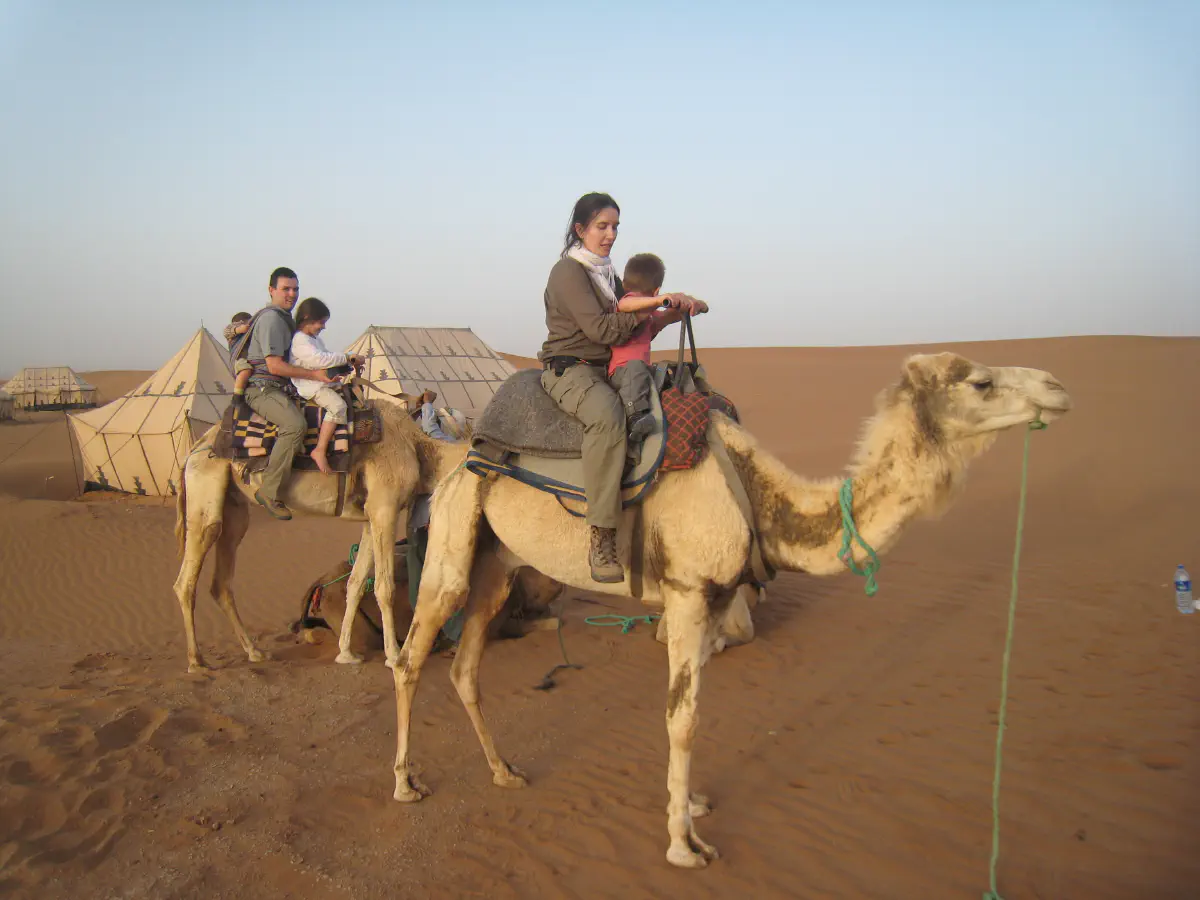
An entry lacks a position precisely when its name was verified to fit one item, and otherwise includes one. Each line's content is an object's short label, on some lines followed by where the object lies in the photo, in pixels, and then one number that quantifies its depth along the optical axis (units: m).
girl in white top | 7.03
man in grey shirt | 6.95
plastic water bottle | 7.39
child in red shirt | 3.80
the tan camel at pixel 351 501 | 7.18
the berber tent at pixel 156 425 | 17.80
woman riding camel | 3.72
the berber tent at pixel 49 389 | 48.91
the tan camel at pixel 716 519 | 3.35
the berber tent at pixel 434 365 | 21.09
